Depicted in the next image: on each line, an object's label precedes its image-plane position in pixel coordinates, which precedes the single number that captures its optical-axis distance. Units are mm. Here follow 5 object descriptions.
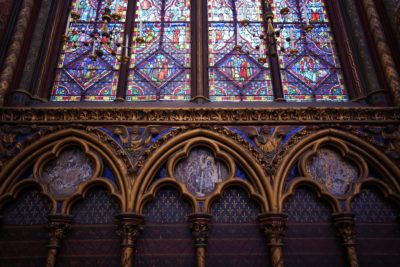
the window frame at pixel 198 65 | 7727
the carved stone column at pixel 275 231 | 6121
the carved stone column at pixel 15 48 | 7363
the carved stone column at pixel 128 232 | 6109
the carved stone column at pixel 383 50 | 7525
